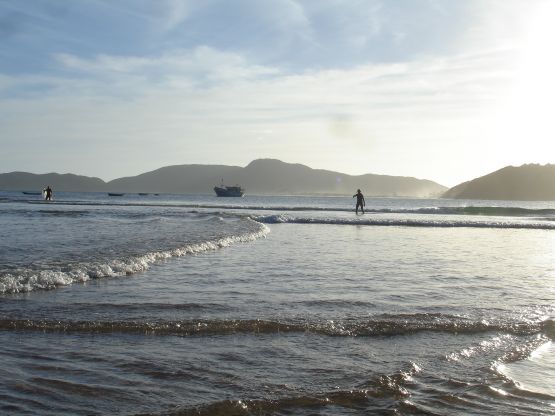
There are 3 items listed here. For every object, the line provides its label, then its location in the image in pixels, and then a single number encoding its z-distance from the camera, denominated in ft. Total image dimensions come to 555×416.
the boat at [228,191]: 531.33
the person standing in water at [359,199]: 167.96
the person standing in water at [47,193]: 227.40
